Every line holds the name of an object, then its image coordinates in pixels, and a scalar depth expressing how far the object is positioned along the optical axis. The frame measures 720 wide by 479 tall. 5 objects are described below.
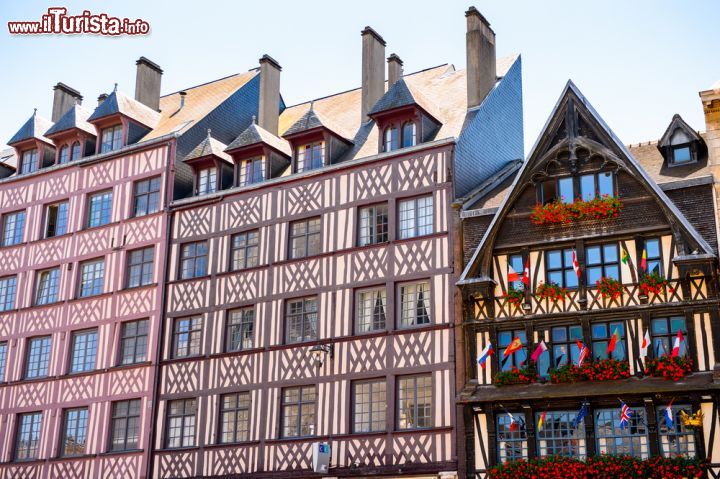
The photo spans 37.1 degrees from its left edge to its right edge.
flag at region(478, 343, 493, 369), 22.06
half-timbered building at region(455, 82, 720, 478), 20.34
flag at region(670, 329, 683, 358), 20.25
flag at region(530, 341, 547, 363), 21.55
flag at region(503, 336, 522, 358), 21.86
